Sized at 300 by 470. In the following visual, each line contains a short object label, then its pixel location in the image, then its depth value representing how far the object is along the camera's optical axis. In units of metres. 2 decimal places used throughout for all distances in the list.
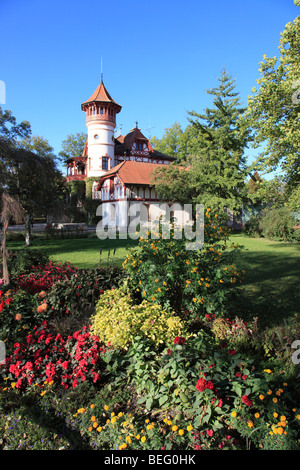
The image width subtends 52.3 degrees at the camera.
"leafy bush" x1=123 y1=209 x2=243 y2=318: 4.16
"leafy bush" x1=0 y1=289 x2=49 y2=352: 3.97
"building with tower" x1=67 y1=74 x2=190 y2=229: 29.86
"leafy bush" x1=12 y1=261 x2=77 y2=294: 5.22
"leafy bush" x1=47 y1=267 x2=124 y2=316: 4.55
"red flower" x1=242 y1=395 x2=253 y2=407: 2.39
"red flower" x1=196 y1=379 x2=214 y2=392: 2.43
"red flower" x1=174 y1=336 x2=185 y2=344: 3.11
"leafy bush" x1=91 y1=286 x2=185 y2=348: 3.51
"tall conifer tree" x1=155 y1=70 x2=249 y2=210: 24.67
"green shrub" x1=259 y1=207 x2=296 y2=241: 19.39
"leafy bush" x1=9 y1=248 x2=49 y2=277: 7.03
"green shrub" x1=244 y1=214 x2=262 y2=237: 23.10
